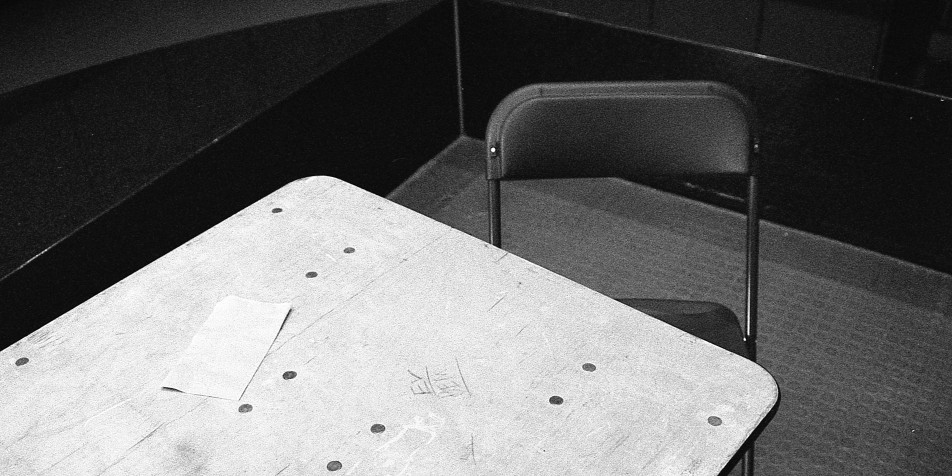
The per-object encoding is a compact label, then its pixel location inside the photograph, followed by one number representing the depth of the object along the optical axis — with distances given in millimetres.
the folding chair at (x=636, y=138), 1847
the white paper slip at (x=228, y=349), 1314
